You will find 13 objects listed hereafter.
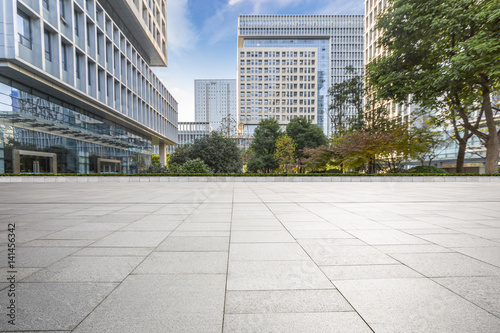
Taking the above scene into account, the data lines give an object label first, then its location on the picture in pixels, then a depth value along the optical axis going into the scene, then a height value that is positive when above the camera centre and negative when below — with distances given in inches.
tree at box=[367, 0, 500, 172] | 627.2 +329.2
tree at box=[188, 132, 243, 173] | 1117.7 +44.6
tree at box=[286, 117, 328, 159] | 1566.2 +176.6
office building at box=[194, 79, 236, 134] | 6688.0 +1786.8
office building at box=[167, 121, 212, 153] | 4498.0 +622.5
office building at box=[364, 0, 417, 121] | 2007.9 +1081.7
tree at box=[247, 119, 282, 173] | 1576.0 +102.8
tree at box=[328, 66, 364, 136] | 1278.3 +373.1
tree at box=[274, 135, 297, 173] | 1471.5 +62.8
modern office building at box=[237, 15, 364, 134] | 3501.5 +1131.2
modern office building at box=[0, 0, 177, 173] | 726.5 +285.9
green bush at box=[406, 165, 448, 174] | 884.5 -36.3
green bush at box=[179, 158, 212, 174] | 949.8 -20.9
